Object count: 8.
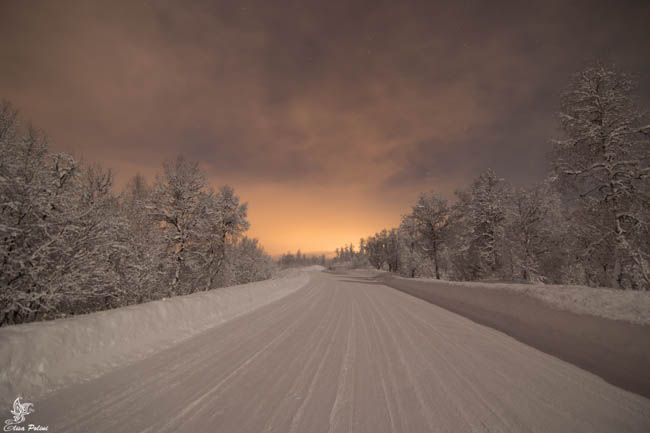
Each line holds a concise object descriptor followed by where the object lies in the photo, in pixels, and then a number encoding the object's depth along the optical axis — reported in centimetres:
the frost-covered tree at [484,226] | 1967
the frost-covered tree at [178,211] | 1466
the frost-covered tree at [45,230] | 581
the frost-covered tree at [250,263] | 3914
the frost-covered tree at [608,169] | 891
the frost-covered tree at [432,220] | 2428
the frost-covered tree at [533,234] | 1916
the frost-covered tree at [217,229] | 1613
